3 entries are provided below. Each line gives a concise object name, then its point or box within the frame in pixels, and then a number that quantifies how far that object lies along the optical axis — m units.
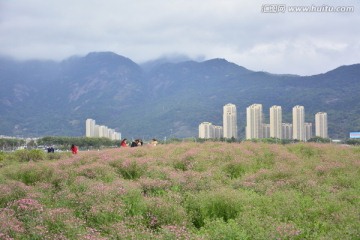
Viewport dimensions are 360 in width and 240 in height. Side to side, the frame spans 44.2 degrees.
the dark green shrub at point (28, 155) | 28.02
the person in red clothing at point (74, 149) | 25.47
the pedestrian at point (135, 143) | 26.40
